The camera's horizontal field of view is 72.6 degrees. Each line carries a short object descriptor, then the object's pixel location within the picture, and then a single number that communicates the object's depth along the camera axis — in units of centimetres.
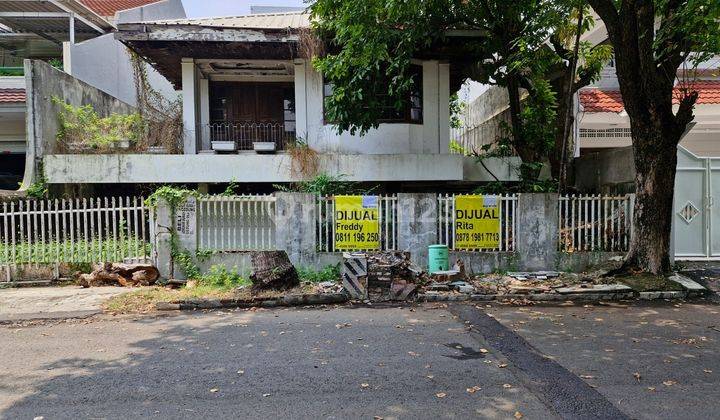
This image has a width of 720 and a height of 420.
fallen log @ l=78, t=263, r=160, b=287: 868
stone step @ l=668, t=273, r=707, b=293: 792
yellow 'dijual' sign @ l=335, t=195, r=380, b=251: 925
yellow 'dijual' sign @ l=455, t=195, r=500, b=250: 939
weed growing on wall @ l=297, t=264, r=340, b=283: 895
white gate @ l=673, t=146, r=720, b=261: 990
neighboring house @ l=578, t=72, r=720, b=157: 1236
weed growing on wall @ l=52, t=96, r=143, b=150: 1109
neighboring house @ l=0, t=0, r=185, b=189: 1486
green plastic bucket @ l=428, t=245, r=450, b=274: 881
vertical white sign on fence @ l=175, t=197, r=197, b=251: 903
